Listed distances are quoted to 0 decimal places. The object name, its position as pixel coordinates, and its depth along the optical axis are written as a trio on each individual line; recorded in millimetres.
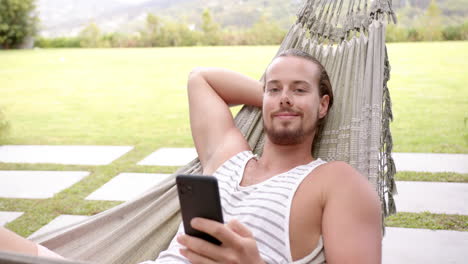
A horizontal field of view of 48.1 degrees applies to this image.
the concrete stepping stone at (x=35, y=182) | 3197
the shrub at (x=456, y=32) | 12414
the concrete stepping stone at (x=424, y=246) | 2139
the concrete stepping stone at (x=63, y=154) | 3894
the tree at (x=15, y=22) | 17375
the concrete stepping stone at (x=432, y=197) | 2648
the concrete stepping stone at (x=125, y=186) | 3104
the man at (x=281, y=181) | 1219
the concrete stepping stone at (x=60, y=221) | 2676
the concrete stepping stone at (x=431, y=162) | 3299
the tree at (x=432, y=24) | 12680
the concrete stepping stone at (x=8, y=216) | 2817
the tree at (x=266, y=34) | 14383
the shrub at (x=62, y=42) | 17234
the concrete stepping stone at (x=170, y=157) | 3778
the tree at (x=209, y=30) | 15219
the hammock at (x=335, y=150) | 1616
